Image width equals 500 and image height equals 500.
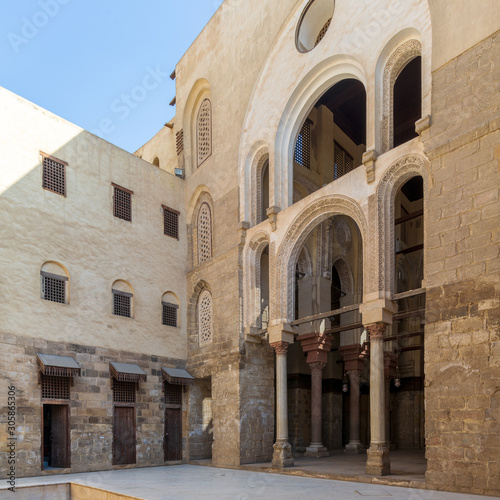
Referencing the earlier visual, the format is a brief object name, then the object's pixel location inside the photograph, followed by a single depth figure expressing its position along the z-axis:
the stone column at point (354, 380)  15.08
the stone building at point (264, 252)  8.41
